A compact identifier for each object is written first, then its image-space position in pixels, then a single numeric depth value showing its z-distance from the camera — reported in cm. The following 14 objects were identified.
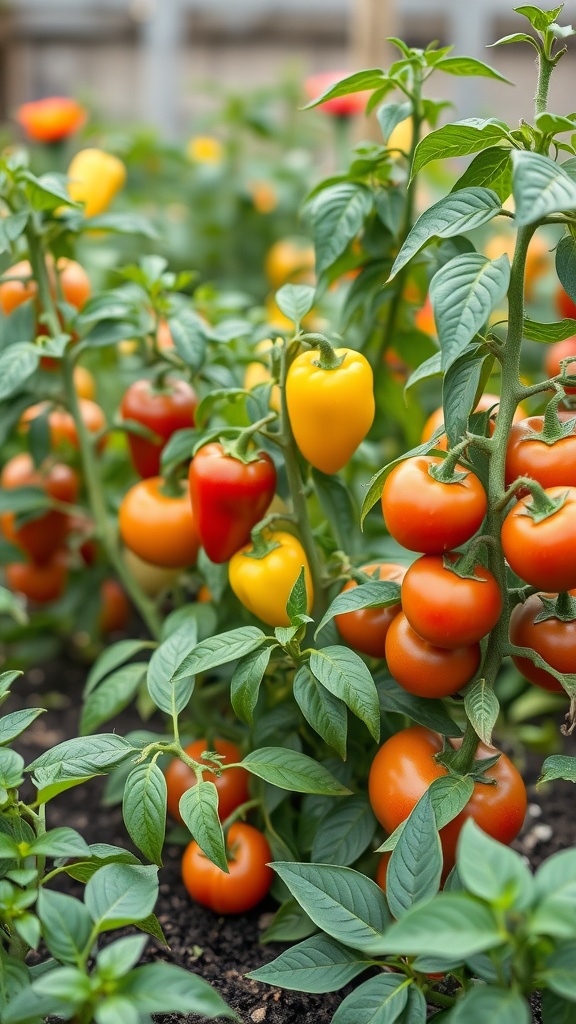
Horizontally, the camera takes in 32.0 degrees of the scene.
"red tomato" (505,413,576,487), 87
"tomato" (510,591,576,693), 90
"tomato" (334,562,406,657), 102
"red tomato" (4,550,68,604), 169
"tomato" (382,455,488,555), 84
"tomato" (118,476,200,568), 123
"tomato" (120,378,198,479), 129
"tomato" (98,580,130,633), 179
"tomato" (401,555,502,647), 86
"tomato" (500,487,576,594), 80
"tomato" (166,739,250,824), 116
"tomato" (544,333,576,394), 135
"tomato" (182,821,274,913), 110
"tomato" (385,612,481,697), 92
